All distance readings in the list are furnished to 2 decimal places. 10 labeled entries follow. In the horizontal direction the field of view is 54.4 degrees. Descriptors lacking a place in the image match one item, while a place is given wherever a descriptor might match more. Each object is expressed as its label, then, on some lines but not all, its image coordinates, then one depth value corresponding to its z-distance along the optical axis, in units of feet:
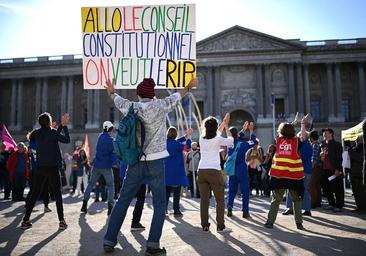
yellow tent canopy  41.66
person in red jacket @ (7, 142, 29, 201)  39.91
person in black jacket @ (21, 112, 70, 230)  19.72
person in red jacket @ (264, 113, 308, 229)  19.39
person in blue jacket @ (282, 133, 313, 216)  25.54
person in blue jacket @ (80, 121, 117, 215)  24.75
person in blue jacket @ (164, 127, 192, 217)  24.58
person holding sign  13.65
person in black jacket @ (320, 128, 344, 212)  28.96
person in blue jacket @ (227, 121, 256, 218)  23.38
